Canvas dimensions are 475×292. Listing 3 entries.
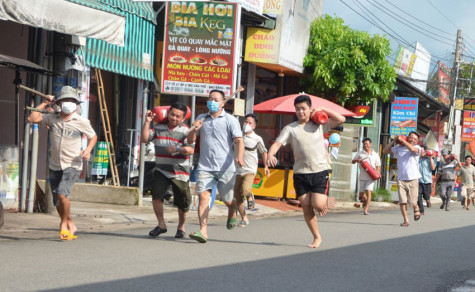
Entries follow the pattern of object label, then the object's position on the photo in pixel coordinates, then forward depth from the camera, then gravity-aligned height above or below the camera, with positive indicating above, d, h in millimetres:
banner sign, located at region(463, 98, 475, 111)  44762 +1872
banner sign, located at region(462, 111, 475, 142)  43938 +647
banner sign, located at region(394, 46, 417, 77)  36250 +3307
